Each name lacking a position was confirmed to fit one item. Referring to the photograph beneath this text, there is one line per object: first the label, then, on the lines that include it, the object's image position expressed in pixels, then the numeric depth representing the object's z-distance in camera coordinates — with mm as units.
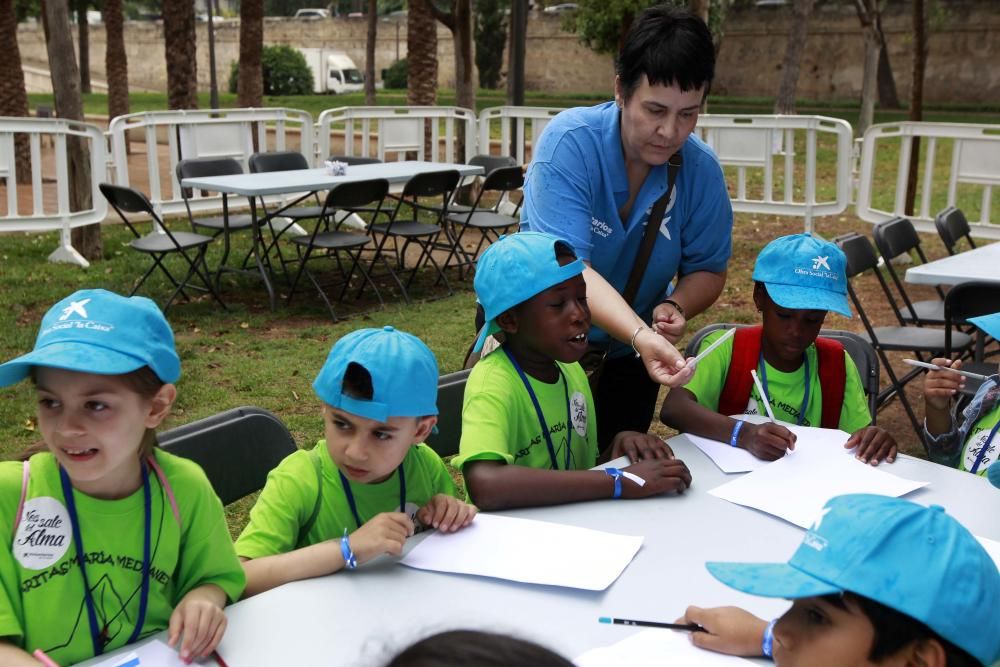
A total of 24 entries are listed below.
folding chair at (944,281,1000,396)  4246
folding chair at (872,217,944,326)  5484
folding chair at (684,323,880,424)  3344
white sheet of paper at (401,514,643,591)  1850
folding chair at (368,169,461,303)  7859
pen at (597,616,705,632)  1606
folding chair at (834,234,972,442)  4844
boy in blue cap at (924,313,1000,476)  2682
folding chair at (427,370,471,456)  2725
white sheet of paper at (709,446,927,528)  2227
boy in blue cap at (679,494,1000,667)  1201
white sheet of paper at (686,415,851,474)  2492
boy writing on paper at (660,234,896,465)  2744
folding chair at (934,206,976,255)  6098
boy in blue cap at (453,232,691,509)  2182
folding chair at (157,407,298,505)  2314
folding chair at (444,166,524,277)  8531
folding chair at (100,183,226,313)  6828
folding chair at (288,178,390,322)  7254
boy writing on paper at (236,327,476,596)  1852
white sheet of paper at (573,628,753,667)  1583
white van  41000
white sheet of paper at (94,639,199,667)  1560
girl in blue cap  1635
